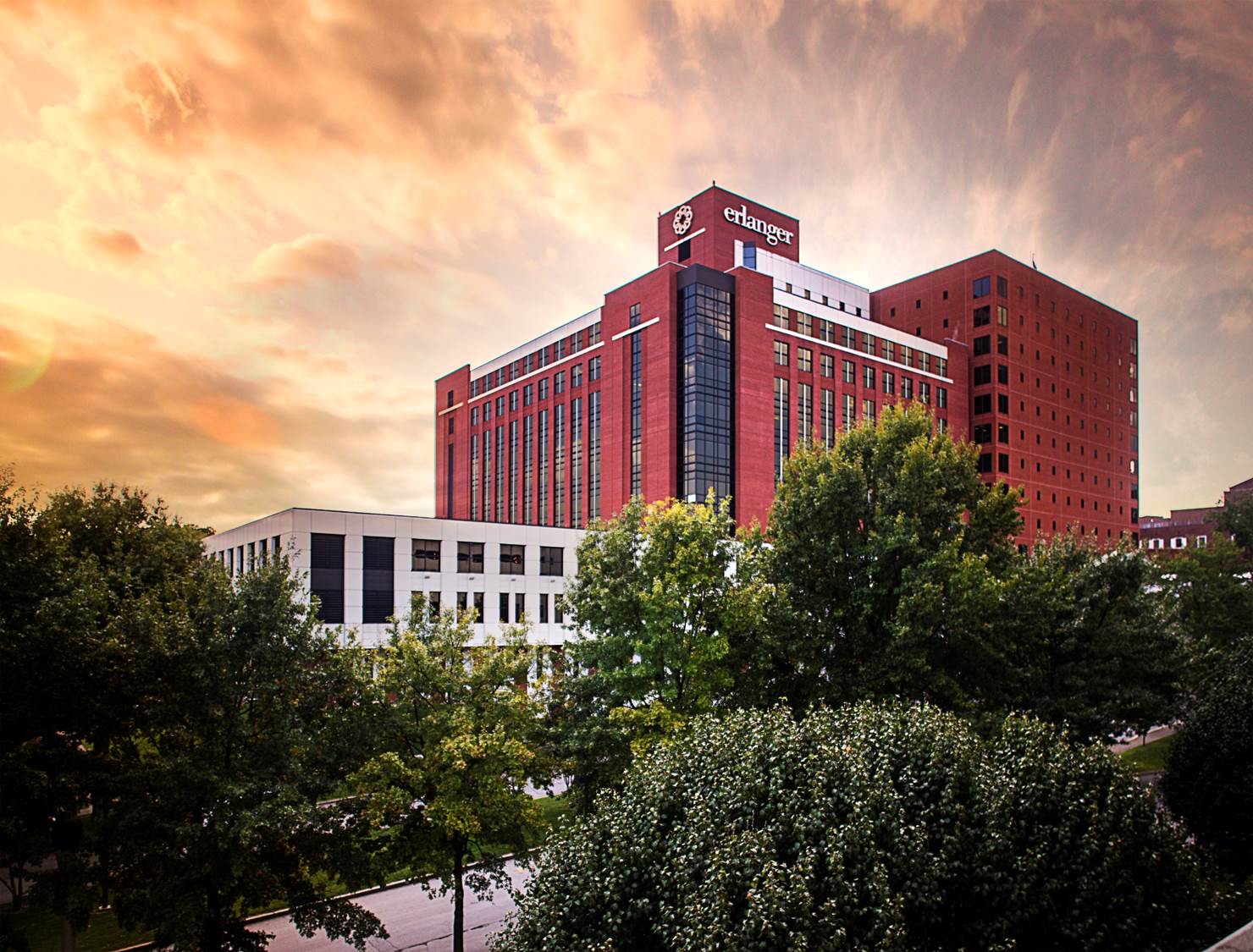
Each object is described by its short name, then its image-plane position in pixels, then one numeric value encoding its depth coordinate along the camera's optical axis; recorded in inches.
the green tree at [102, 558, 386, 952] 609.9
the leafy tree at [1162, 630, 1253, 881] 761.6
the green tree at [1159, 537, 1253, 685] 1790.1
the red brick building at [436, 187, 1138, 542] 3014.3
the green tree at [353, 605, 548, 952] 692.1
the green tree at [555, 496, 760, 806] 872.3
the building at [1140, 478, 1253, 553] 5462.6
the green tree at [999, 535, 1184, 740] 1038.4
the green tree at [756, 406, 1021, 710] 930.7
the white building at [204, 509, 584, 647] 1850.4
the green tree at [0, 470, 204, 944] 612.7
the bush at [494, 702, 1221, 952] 386.0
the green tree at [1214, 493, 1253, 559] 3348.9
